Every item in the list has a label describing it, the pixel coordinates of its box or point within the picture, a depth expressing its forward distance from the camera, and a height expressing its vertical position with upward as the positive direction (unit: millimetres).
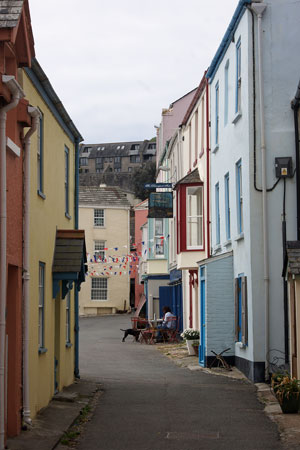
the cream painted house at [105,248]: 58594 +4142
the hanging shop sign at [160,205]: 32156 +3988
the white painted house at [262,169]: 17859 +3070
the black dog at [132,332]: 33562 -1150
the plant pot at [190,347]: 25375 -1352
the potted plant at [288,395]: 12969 -1468
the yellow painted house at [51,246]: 12664 +1077
